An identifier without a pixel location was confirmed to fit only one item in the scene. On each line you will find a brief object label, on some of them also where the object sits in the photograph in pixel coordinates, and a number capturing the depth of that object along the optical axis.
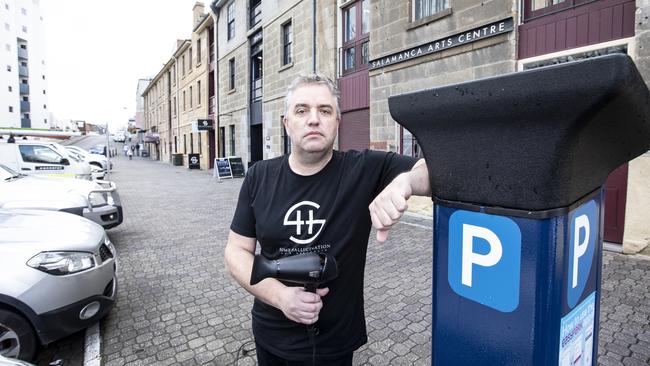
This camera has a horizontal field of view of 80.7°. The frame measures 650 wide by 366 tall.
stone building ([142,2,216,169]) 24.36
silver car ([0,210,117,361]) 2.76
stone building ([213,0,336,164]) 11.95
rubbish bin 30.38
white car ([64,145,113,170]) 19.12
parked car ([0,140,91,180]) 9.77
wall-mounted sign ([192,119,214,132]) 22.95
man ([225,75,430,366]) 1.67
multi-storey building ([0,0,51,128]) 47.81
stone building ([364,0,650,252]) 5.33
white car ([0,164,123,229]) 5.06
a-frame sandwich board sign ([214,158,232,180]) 17.34
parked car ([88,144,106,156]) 37.39
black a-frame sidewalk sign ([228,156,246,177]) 17.94
